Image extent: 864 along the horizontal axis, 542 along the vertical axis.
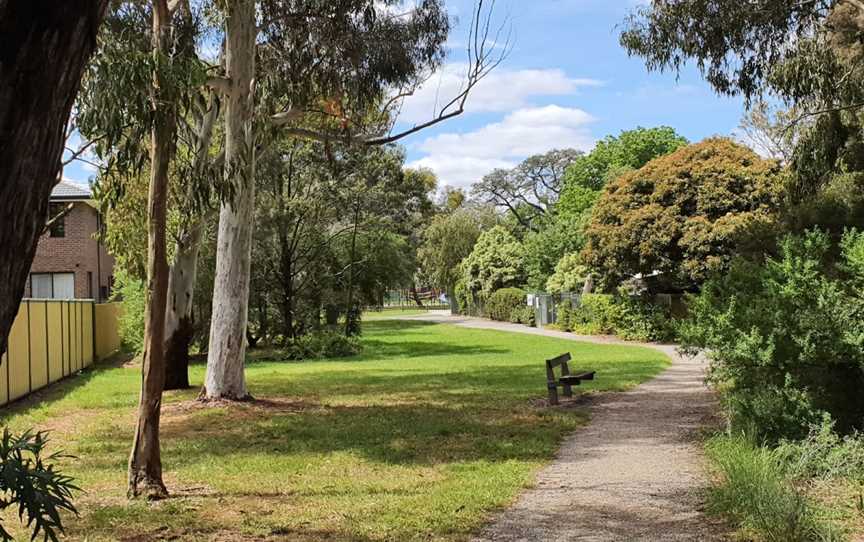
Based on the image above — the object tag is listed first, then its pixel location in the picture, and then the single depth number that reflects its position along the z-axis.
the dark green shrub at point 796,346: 8.07
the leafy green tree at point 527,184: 78.50
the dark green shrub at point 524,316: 45.29
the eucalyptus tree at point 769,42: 15.45
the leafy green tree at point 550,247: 49.59
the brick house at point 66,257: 34.38
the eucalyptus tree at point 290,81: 14.45
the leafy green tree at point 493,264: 54.69
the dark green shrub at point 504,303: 48.97
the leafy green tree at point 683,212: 28.25
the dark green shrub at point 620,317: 31.09
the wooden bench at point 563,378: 13.70
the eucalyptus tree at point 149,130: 7.42
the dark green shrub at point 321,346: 27.72
